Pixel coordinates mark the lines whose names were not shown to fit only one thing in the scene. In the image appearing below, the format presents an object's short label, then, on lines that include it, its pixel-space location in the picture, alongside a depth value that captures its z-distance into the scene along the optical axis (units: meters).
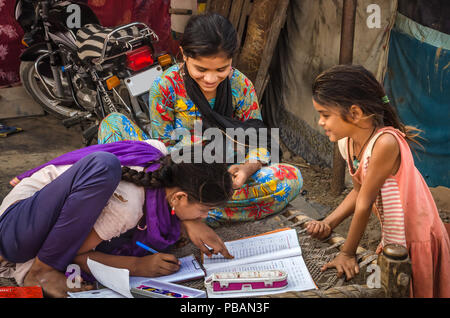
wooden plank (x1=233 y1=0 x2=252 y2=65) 4.18
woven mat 2.01
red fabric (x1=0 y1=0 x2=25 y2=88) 4.41
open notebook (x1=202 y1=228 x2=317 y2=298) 1.97
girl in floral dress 2.50
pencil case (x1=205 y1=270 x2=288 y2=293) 1.86
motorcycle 3.75
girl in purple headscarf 1.75
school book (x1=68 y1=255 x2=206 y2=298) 1.78
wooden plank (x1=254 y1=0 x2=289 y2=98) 4.00
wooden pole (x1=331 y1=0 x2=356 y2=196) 3.19
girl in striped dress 1.84
